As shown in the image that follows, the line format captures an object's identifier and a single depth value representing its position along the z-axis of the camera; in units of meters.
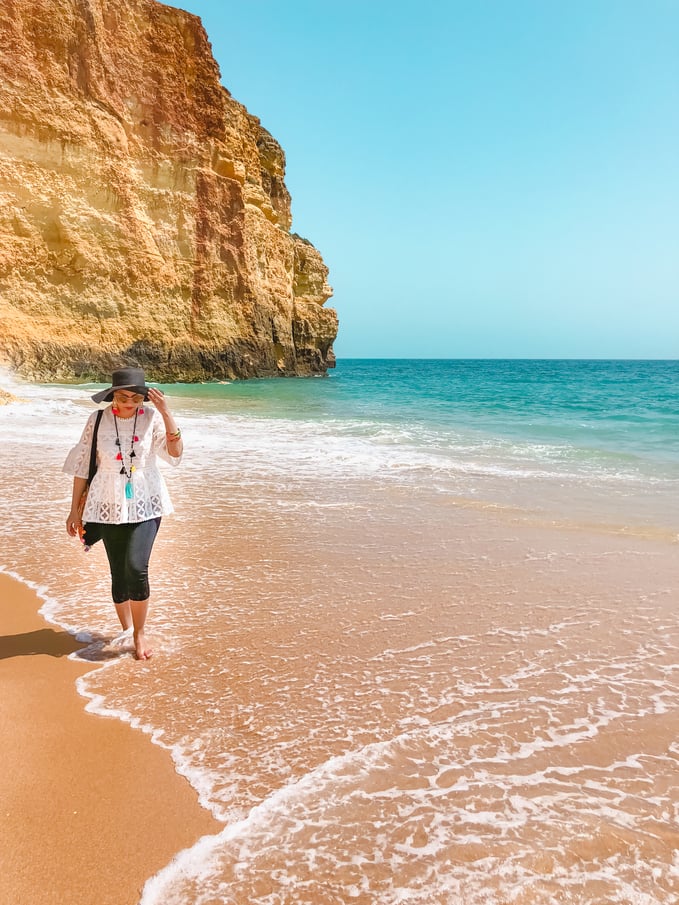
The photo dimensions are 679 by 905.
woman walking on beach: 3.25
